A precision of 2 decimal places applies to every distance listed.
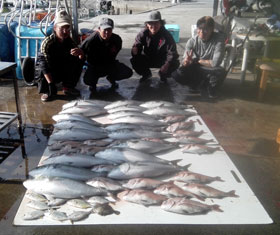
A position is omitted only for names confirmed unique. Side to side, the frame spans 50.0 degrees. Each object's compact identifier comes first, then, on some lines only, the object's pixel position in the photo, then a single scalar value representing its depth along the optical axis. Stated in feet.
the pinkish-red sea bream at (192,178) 9.07
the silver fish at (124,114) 13.28
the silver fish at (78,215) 7.68
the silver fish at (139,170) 9.02
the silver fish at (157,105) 14.52
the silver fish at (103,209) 7.87
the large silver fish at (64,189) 8.26
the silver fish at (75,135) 11.53
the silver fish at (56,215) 7.66
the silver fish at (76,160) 9.50
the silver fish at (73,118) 12.78
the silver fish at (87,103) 14.52
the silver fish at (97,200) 8.13
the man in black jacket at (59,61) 16.19
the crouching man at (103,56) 17.24
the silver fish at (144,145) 10.58
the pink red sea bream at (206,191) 8.52
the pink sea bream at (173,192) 8.39
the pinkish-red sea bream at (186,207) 7.88
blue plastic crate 31.46
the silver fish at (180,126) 12.57
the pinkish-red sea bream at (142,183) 8.65
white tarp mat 7.69
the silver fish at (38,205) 8.01
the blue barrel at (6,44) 19.95
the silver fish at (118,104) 14.62
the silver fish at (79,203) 8.00
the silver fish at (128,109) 14.03
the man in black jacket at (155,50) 18.92
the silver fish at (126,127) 12.05
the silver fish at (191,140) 11.59
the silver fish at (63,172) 8.79
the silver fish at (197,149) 10.87
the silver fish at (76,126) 12.10
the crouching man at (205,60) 17.29
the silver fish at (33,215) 7.72
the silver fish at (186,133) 12.13
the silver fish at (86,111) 13.91
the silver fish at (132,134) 11.55
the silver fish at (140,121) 12.77
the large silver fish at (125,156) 9.72
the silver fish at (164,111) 13.97
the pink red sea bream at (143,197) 8.16
